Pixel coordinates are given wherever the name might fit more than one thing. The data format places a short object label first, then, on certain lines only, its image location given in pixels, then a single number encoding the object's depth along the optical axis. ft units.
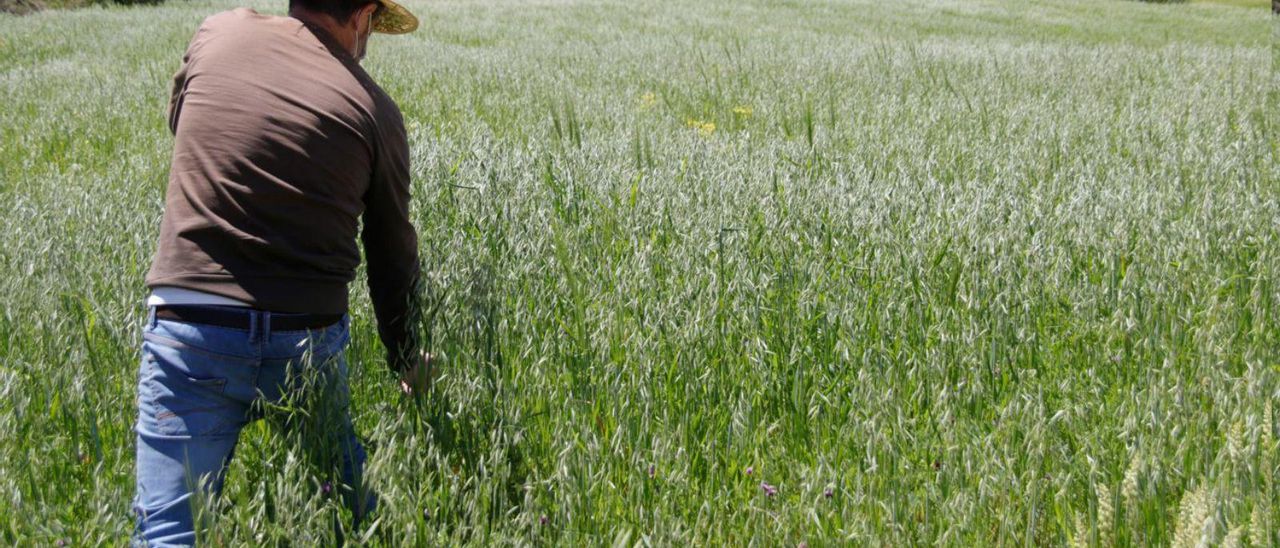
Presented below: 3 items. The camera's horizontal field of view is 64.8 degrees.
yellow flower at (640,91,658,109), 22.95
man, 6.42
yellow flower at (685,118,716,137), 19.47
